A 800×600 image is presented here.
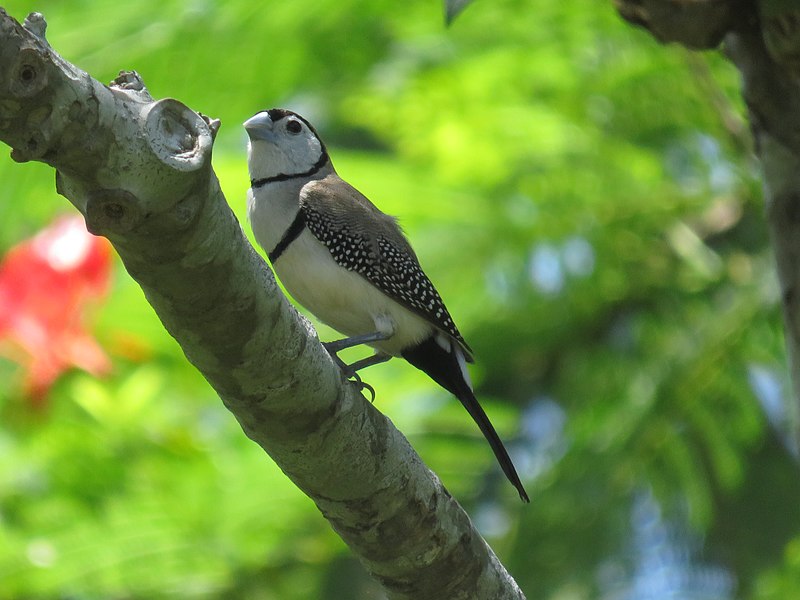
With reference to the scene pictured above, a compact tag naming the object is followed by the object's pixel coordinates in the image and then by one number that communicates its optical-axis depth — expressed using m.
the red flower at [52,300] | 12.69
